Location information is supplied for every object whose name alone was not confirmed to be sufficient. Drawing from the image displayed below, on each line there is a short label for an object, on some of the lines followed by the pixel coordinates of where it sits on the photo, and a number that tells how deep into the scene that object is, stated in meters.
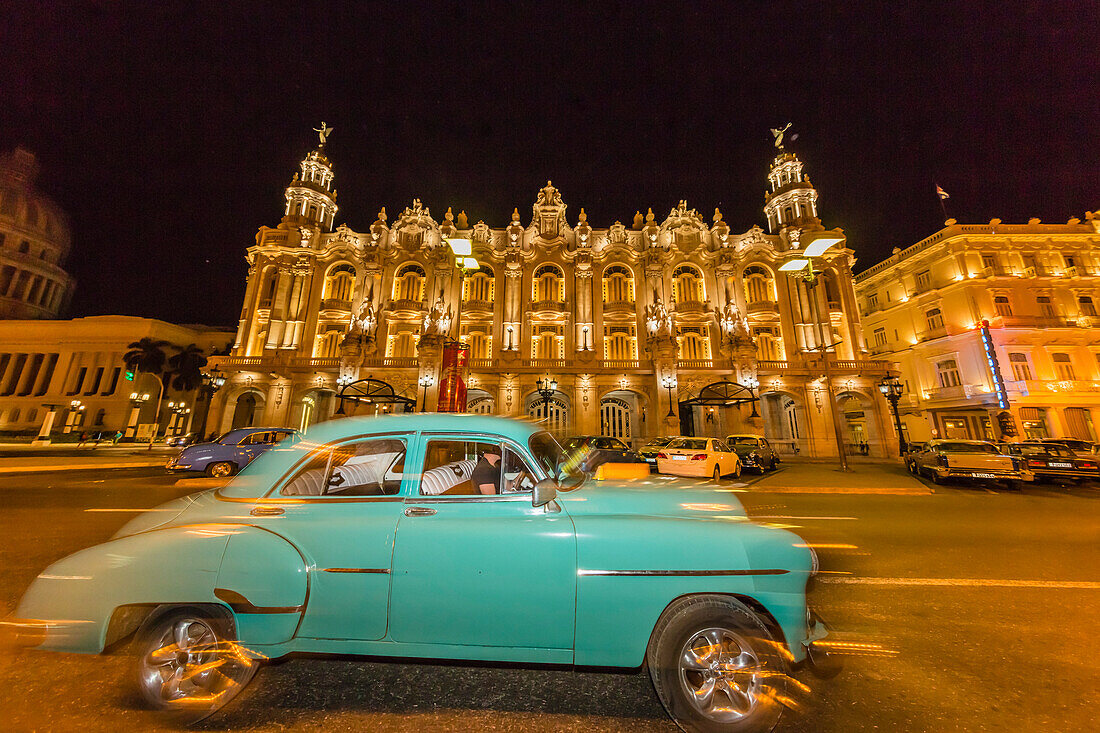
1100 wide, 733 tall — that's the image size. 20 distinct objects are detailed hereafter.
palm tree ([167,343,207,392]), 45.47
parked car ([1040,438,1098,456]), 14.73
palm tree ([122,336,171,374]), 43.88
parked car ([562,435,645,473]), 12.60
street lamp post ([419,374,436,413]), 24.02
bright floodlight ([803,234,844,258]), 24.89
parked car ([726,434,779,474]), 14.95
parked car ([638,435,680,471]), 14.62
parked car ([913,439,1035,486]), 11.73
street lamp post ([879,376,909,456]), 19.69
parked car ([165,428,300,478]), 11.48
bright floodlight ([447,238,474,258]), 18.81
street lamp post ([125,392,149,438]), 36.53
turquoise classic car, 2.24
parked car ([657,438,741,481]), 11.83
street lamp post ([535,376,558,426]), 22.08
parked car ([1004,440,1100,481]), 12.79
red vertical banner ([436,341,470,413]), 17.08
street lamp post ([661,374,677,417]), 24.59
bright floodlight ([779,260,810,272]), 21.40
